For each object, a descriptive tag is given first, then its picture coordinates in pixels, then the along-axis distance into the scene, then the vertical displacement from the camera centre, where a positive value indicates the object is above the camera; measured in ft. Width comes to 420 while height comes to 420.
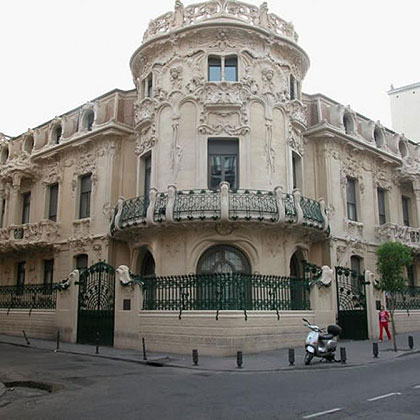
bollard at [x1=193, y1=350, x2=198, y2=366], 48.49 -3.81
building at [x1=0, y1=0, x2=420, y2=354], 61.87 +16.59
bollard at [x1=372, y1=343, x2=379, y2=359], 51.66 -3.53
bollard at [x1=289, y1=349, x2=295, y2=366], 47.29 -3.75
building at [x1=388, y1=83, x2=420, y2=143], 139.23 +55.97
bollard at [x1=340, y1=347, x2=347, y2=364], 48.83 -3.80
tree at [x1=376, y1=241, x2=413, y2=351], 70.28 +6.76
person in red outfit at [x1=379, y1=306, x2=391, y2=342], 68.18 -0.75
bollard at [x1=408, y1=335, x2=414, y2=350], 59.16 -3.16
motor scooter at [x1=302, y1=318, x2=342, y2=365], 47.65 -2.66
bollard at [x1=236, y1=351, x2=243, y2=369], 46.19 -3.91
